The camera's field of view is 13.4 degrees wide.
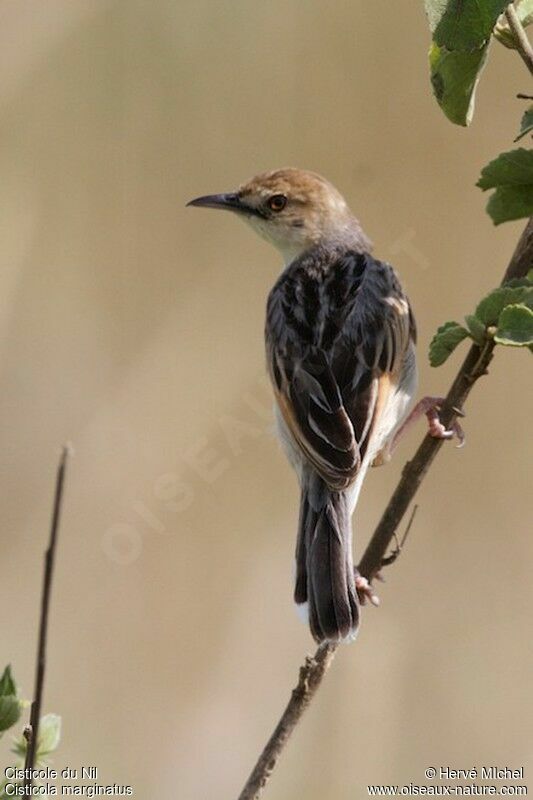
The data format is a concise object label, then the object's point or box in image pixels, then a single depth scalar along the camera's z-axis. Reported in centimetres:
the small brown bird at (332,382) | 704
